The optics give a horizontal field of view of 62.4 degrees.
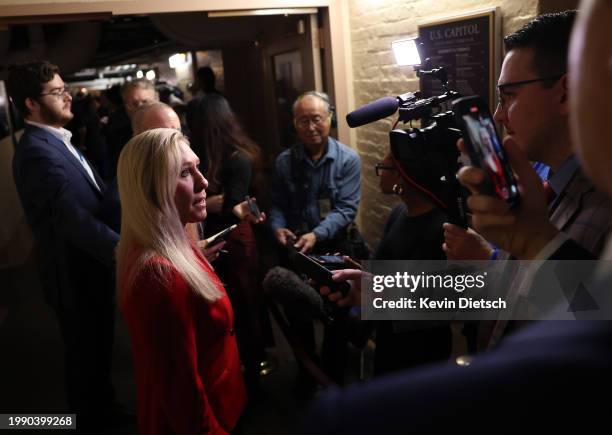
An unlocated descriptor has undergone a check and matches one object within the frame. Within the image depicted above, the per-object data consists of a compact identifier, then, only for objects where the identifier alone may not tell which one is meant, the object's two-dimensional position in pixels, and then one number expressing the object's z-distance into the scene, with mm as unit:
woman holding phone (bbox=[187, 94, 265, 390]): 2729
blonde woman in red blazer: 1327
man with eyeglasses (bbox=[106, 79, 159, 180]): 3182
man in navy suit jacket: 2262
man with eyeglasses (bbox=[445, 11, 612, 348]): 1029
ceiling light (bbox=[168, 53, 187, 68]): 7160
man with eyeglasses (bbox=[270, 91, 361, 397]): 2910
